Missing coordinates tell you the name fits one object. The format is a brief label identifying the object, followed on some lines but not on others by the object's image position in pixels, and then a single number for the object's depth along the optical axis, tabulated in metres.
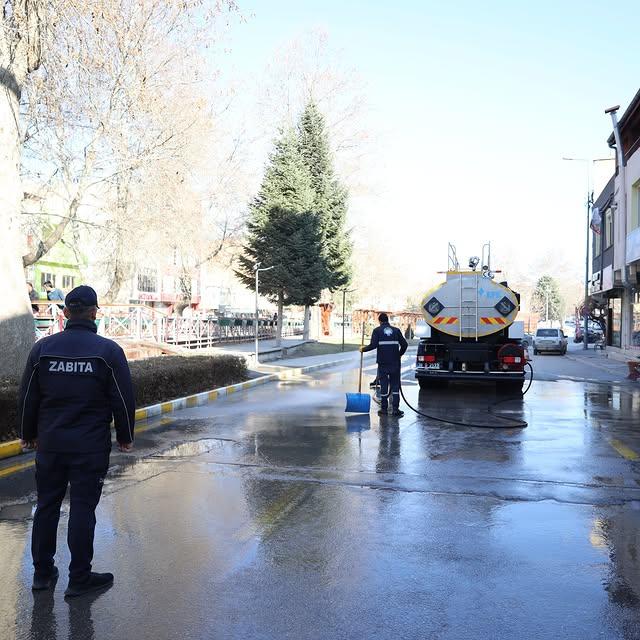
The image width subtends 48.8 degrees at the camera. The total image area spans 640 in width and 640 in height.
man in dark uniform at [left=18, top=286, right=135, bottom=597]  4.34
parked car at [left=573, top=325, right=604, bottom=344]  49.26
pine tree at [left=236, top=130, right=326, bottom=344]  33.97
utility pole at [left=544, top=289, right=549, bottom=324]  100.55
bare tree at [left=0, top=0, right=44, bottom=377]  11.92
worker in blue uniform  12.19
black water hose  11.03
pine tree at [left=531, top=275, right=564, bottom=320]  109.25
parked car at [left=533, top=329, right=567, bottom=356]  38.62
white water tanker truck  16.11
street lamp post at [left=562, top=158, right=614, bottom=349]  44.53
